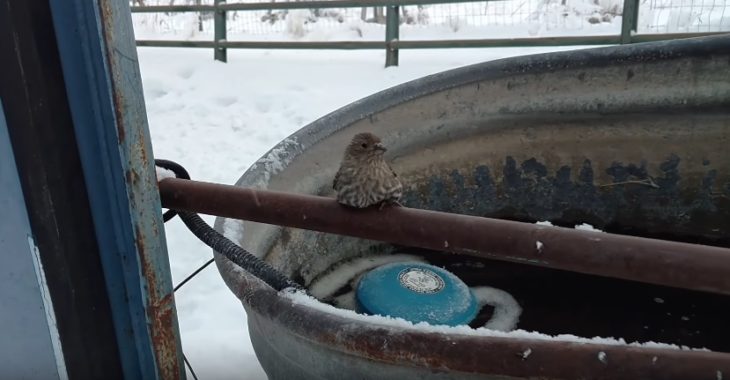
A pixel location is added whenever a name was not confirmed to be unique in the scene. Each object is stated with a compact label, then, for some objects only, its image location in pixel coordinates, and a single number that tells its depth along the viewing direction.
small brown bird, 1.35
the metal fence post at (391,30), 5.96
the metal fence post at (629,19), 5.17
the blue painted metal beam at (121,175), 1.00
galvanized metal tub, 2.05
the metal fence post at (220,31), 6.72
